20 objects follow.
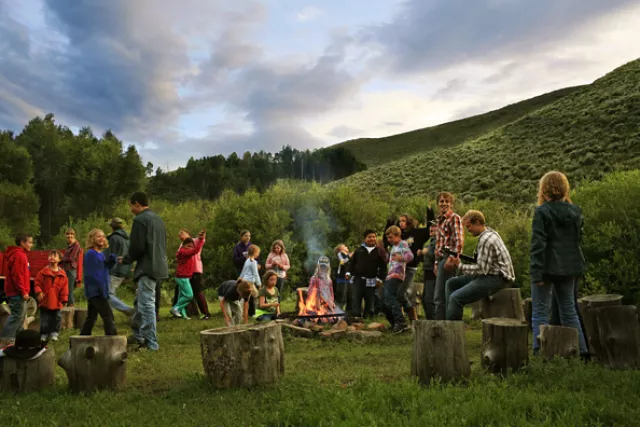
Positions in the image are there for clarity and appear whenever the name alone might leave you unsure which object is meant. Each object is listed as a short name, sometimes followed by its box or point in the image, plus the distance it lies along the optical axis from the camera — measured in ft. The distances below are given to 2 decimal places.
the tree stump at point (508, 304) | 32.76
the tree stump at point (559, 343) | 18.45
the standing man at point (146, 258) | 25.58
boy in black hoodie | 37.27
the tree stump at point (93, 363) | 18.45
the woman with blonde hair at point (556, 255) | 20.17
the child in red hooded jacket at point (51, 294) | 29.66
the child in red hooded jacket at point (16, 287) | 27.50
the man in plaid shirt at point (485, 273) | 21.95
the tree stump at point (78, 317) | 36.65
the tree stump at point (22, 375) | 18.76
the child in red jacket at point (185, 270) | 39.47
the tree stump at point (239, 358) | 18.30
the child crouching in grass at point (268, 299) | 35.07
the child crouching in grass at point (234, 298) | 30.27
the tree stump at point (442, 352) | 17.87
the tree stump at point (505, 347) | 18.33
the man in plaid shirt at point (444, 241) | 26.76
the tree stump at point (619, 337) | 19.11
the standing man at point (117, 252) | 32.02
